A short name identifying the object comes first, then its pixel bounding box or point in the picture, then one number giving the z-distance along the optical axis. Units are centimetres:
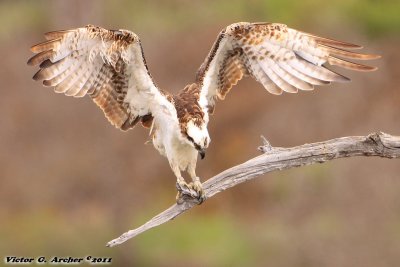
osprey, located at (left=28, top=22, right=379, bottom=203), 1850
